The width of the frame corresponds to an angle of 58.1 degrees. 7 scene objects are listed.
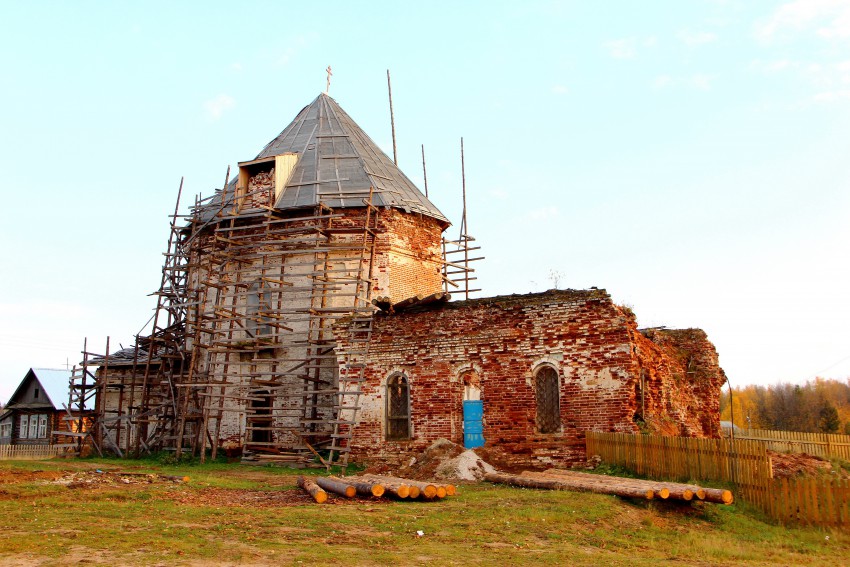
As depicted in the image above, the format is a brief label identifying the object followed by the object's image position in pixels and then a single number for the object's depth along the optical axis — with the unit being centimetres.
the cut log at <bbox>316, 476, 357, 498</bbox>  1297
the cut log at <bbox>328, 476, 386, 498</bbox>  1278
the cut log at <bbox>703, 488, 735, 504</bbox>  1209
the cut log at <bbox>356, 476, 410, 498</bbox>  1264
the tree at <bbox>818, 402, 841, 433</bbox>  5162
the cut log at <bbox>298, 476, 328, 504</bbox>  1266
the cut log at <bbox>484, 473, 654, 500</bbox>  1263
